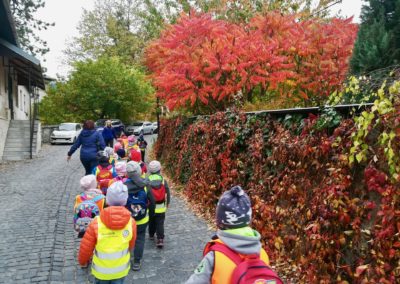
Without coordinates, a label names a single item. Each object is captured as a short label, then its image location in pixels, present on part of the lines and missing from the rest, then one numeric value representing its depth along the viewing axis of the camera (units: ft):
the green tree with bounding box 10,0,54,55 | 117.39
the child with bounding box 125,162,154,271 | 16.72
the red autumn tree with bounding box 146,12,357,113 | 36.78
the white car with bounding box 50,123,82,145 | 87.10
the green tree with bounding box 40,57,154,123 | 103.91
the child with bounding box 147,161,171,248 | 19.80
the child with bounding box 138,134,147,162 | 47.14
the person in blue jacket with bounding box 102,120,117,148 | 41.01
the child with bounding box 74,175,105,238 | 16.21
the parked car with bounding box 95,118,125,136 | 96.84
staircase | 59.06
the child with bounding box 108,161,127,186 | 20.63
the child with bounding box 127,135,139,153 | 34.71
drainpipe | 60.18
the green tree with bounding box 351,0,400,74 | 33.50
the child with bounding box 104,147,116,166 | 28.04
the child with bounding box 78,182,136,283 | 12.14
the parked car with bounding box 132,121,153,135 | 121.80
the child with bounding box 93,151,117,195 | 22.21
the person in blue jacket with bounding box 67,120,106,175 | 27.53
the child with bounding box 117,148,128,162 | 30.71
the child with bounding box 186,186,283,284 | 7.30
